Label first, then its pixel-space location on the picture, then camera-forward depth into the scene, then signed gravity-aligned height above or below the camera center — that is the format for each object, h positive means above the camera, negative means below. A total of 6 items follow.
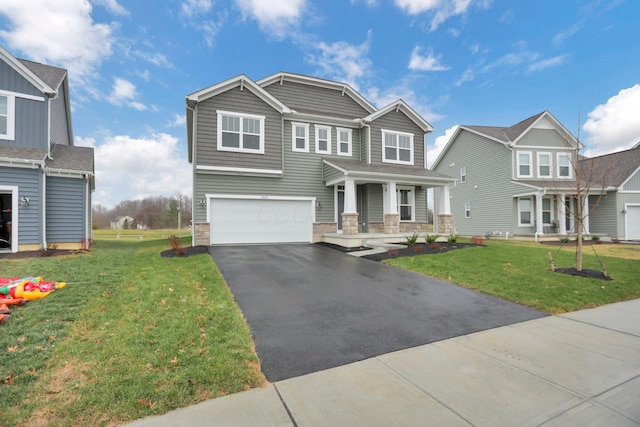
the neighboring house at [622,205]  19.64 +0.61
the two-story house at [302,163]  13.27 +2.69
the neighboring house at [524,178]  19.30 +2.52
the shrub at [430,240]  12.38 -1.01
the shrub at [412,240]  12.61 -1.04
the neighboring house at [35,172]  10.95 +1.92
